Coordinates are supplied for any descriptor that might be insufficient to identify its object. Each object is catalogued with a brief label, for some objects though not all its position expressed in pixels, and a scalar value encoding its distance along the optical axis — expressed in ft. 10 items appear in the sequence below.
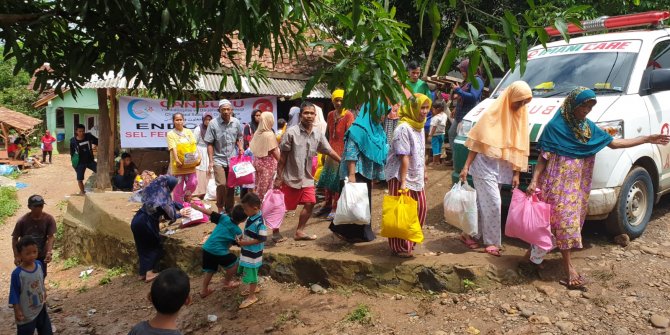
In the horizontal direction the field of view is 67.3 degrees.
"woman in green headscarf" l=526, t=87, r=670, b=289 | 13.37
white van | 14.88
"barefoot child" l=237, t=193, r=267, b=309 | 15.52
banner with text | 34.86
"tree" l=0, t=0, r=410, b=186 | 8.24
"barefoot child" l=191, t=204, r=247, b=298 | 16.62
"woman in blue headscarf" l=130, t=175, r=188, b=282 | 20.47
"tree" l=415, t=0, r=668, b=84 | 7.47
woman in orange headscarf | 14.56
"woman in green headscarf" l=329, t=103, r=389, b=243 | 16.31
